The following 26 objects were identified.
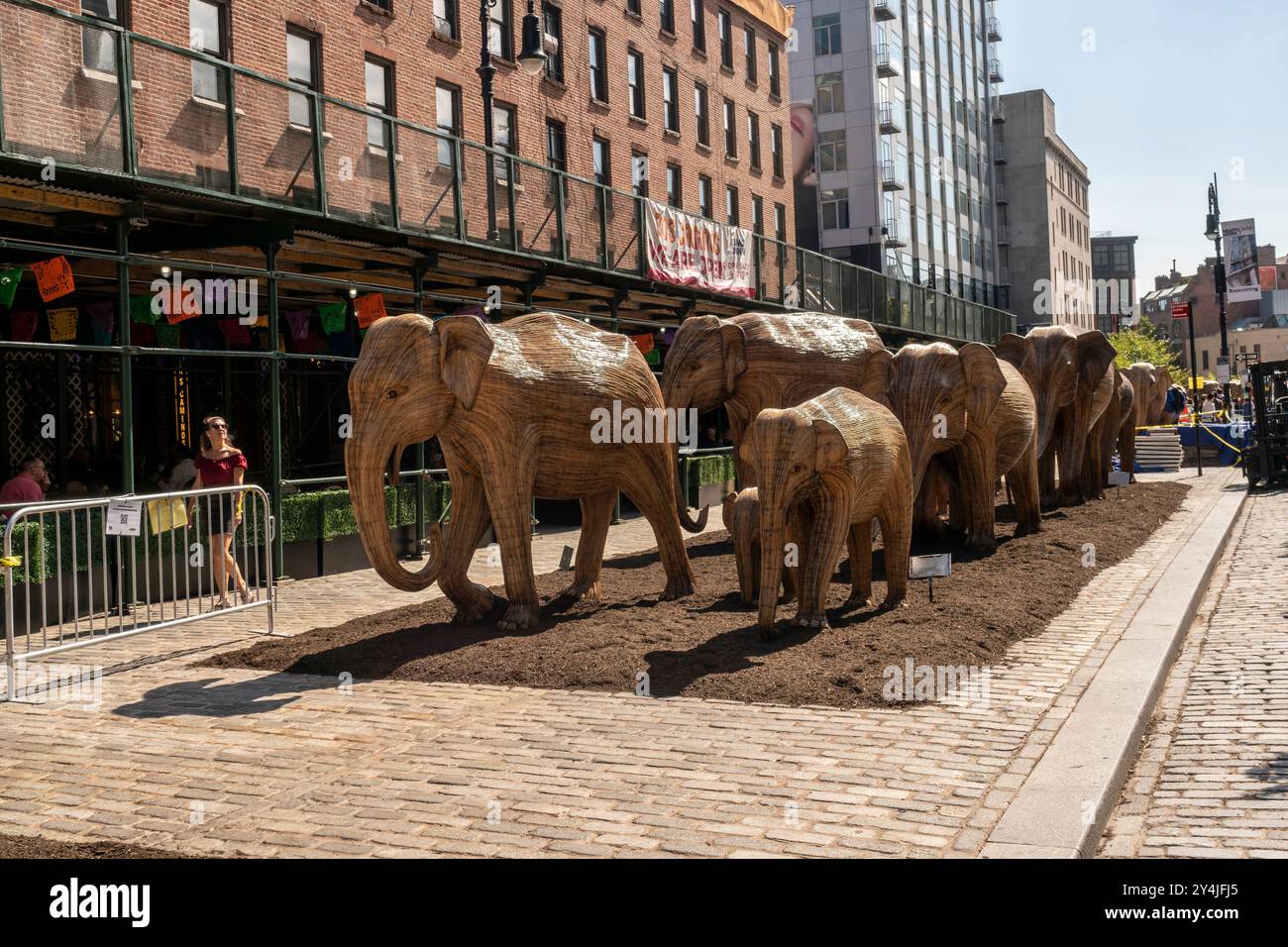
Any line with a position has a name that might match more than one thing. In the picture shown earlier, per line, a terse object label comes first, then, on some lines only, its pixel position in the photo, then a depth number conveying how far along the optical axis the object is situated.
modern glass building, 58.78
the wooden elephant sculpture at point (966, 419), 12.91
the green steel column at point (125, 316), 12.58
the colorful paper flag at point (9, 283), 12.67
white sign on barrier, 9.91
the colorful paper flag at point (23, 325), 18.48
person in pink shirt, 12.20
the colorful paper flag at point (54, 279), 12.58
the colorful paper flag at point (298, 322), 20.30
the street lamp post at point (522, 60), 17.76
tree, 68.62
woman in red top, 12.85
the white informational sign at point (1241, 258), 56.59
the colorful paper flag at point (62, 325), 18.22
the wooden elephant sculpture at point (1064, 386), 18.45
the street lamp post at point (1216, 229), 45.95
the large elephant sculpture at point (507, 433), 8.79
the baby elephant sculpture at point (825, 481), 8.69
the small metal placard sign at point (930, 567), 9.77
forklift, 24.61
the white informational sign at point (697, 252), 22.27
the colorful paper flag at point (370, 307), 16.75
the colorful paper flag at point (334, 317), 17.42
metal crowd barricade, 9.59
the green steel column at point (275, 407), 14.32
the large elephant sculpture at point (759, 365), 13.16
